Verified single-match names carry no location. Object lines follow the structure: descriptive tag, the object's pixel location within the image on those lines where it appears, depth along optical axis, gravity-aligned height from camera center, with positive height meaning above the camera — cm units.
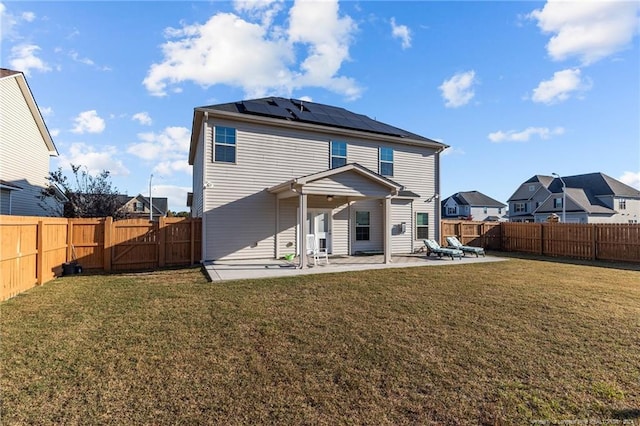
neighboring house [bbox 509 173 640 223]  3609 +315
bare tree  1558 +172
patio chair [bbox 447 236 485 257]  1438 -106
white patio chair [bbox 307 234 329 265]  1146 -93
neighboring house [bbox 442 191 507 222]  5203 +327
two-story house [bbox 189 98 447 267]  1173 +182
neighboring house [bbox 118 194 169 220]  4348 +304
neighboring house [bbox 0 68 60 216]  1356 +384
